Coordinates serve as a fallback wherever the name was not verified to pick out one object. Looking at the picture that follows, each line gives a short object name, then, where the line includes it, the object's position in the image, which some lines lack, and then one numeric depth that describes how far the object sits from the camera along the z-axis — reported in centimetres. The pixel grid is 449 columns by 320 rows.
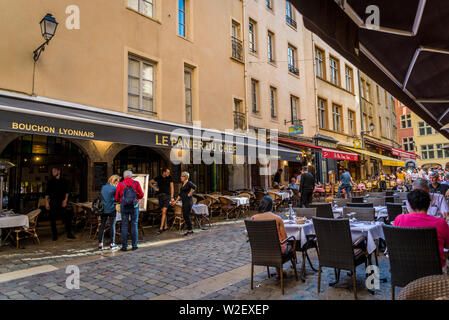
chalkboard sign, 895
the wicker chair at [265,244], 380
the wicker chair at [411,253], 287
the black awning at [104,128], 555
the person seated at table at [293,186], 1319
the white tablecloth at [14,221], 609
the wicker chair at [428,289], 177
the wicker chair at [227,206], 998
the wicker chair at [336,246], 353
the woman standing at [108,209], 630
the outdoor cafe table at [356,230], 400
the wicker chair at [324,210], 577
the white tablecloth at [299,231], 443
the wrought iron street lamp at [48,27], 709
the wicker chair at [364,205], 631
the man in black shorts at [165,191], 836
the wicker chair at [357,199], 757
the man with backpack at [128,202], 614
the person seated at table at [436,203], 457
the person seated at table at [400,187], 1154
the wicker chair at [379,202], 736
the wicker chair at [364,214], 512
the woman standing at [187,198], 752
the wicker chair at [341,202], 734
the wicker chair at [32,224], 654
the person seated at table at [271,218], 407
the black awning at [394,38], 306
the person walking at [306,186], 934
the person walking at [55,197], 709
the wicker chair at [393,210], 568
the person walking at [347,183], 1301
